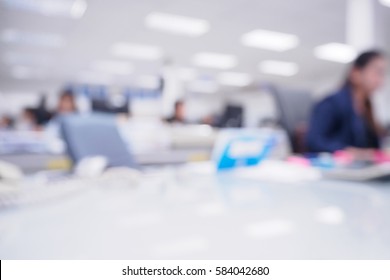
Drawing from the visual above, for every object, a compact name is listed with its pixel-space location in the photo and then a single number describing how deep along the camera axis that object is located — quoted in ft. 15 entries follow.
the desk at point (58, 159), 5.45
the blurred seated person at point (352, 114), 5.21
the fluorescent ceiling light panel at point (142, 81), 31.89
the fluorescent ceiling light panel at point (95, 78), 30.13
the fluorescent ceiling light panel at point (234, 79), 31.50
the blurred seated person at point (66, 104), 9.81
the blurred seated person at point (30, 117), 9.82
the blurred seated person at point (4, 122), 14.12
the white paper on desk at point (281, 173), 2.39
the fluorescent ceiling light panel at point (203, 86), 36.45
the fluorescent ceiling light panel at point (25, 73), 24.53
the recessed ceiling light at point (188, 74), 29.10
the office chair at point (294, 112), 5.72
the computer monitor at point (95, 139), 3.36
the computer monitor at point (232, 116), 8.89
